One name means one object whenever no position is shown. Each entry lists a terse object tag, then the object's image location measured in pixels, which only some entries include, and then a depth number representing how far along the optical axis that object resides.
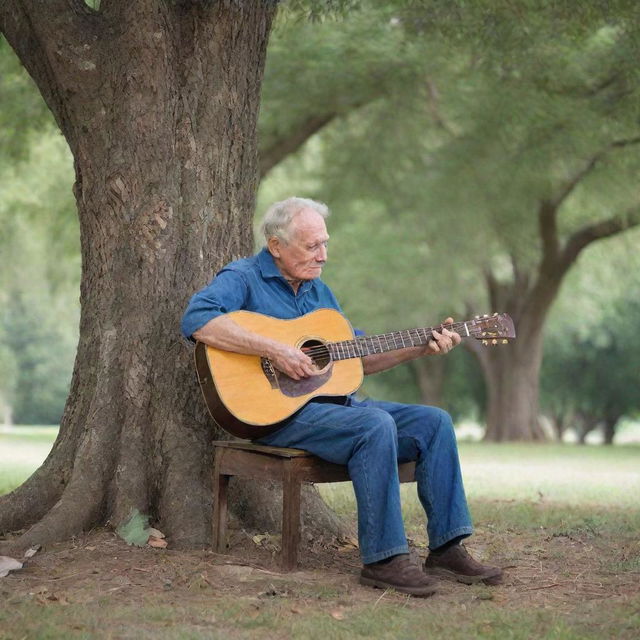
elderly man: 4.49
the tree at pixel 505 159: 11.05
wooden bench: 4.62
